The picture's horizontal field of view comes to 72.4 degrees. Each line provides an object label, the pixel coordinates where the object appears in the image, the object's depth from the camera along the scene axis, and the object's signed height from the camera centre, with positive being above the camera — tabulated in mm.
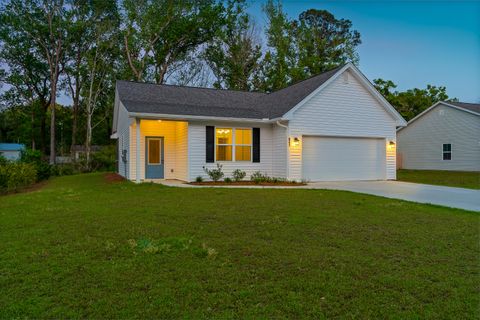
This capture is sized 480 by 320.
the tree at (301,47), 29016 +10571
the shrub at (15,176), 12773 -653
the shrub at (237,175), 13492 -627
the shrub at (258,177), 13342 -723
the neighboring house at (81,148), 34531 +1312
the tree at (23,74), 26500 +7799
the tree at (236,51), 29047 +9885
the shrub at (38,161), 17959 -55
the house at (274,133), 13094 +1135
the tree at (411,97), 29250 +5674
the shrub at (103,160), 24088 -1
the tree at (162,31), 26859 +10950
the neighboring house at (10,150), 33125 +1030
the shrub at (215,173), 13047 -523
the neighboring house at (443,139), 20234 +1414
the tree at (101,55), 26734 +8957
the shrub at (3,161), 15372 -41
